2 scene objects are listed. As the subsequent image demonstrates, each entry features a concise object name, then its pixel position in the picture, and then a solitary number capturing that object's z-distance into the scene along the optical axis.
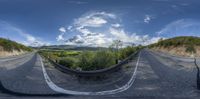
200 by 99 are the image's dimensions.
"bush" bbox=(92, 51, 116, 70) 12.75
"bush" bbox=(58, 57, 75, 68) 18.63
